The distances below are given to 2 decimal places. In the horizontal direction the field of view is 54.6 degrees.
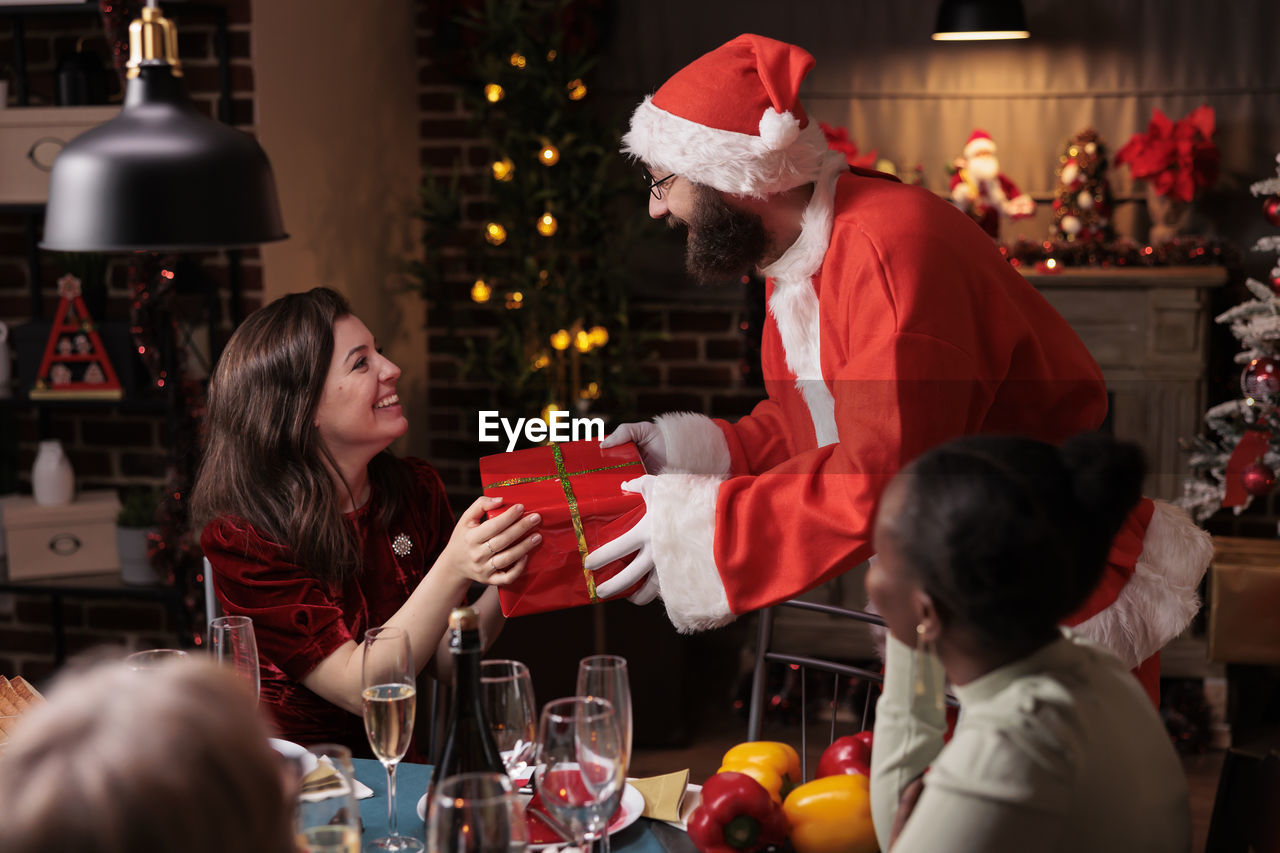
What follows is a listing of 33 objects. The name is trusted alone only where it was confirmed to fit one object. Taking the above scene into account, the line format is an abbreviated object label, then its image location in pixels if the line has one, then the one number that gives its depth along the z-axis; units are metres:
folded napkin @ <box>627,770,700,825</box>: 1.27
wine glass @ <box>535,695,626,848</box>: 1.05
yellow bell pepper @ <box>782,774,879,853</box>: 1.14
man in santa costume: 1.49
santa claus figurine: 3.42
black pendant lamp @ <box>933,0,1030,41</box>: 3.29
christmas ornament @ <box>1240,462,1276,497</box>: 2.84
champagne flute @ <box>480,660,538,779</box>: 1.20
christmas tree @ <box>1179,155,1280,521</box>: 2.83
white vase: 2.96
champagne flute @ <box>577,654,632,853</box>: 1.12
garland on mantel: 3.39
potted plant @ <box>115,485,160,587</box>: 2.88
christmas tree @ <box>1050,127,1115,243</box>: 3.48
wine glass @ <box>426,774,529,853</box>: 0.85
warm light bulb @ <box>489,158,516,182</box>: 3.54
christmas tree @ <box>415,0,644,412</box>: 3.51
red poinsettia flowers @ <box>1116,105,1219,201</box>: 3.34
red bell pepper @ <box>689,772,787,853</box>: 1.14
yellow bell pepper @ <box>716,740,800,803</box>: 1.20
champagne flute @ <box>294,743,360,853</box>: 0.90
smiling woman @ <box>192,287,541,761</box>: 1.73
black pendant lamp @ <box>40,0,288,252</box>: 1.38
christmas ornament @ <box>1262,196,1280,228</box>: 2.87
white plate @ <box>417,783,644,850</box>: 1.24
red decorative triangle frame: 2.86
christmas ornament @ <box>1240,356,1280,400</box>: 2.81
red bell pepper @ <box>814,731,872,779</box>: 1.20
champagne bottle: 1.20
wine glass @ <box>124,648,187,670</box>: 1.34
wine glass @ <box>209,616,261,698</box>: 1.34
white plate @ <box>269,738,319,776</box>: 1.29
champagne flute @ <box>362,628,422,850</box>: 1.20
